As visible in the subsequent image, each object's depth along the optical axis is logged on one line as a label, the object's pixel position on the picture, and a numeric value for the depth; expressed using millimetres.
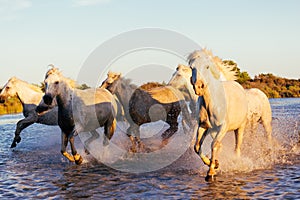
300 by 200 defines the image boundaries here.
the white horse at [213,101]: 6293
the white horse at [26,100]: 12273
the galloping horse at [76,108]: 7991
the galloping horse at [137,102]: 10602
